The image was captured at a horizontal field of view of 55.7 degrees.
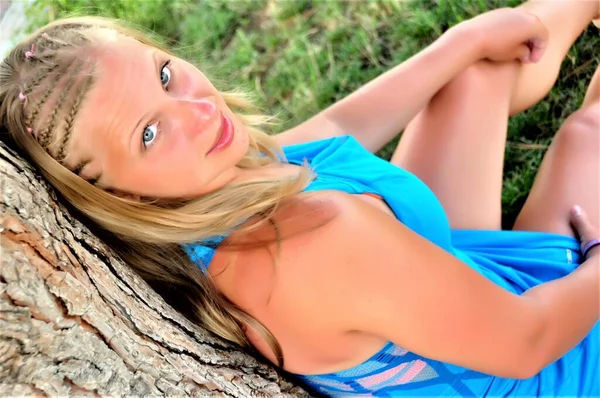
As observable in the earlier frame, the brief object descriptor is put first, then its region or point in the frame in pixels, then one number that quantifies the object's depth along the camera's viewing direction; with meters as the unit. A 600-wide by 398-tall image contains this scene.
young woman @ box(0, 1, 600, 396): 1.13
